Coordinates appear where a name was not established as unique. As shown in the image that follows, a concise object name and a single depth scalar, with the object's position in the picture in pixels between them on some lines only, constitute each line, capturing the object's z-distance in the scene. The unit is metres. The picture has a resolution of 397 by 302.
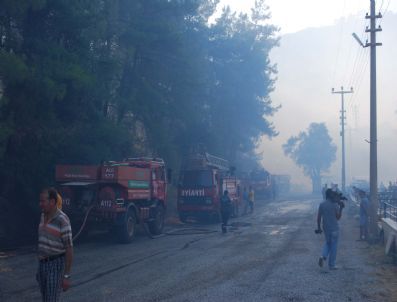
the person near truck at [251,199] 33.81
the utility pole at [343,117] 52.39
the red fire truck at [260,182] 52.83
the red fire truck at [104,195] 17.64
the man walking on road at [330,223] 12.14
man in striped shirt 6.17
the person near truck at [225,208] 21.59
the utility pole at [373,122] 18.47
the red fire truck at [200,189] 26.55
